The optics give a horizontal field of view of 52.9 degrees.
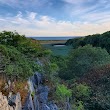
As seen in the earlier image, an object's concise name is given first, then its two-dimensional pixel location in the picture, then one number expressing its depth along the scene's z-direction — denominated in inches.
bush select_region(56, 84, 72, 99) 177.5
